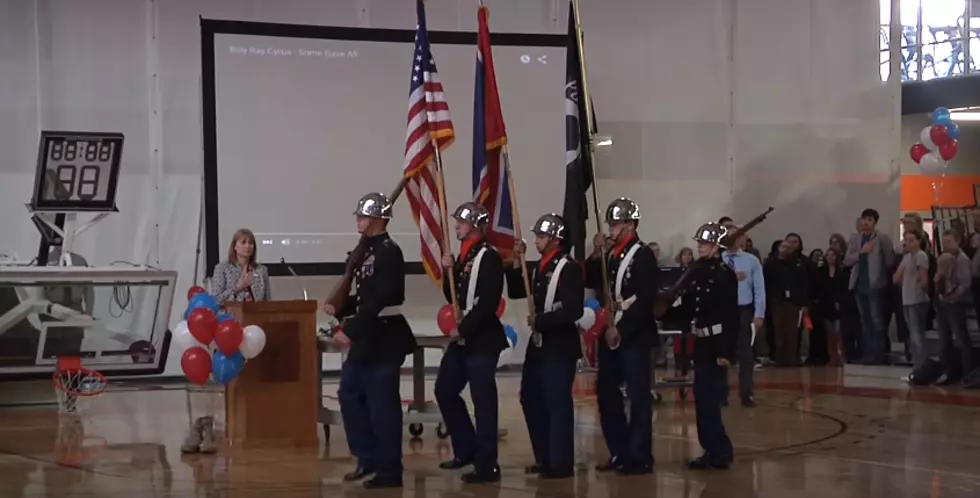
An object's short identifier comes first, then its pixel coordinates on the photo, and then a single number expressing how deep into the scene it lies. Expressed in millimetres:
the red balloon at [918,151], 20812
